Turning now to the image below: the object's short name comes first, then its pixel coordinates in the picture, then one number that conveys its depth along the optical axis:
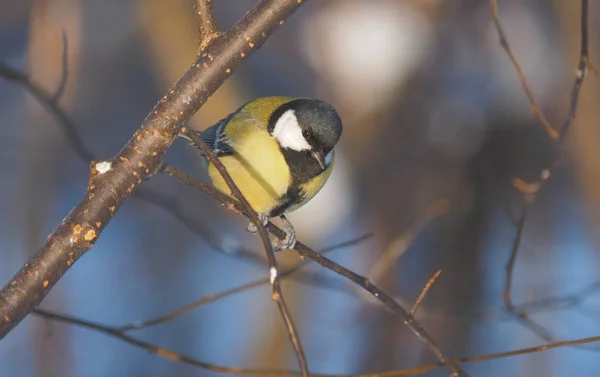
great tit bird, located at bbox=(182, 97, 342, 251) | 3.39
